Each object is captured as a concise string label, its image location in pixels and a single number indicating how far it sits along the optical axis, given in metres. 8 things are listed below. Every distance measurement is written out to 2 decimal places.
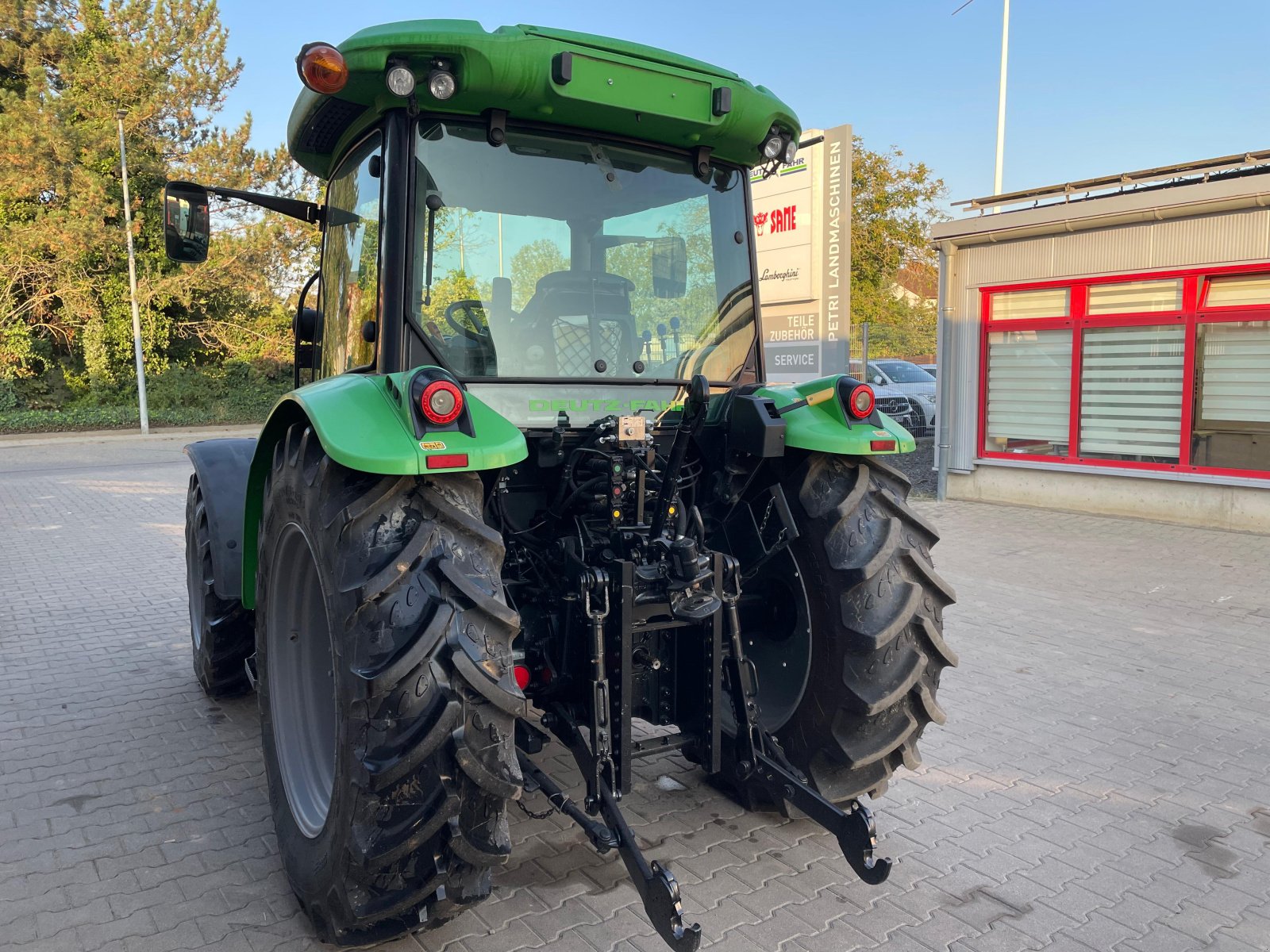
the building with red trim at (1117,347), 9.22
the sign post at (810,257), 9.60
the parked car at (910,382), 18.27
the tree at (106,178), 24.78
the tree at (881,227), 26.53
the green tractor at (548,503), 2.42
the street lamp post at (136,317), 23.14
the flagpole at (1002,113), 20.23
